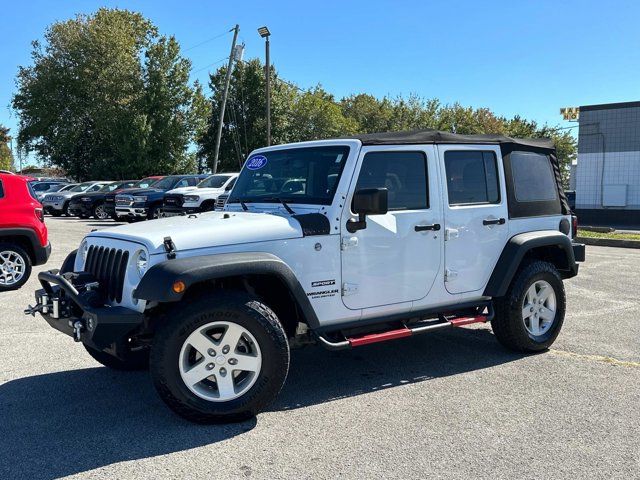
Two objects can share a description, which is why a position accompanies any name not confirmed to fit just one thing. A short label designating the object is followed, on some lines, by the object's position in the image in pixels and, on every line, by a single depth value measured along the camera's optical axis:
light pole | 26.47
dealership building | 21.31
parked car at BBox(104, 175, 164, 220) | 22.04
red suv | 8.79
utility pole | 29.09
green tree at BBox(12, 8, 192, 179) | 38.31
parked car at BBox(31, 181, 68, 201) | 31.33
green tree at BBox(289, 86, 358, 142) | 44.34
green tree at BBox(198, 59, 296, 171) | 41.16
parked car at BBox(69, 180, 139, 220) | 23.33
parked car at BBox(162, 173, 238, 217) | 17.34
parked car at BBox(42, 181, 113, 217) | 24.88
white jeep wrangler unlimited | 3.80
